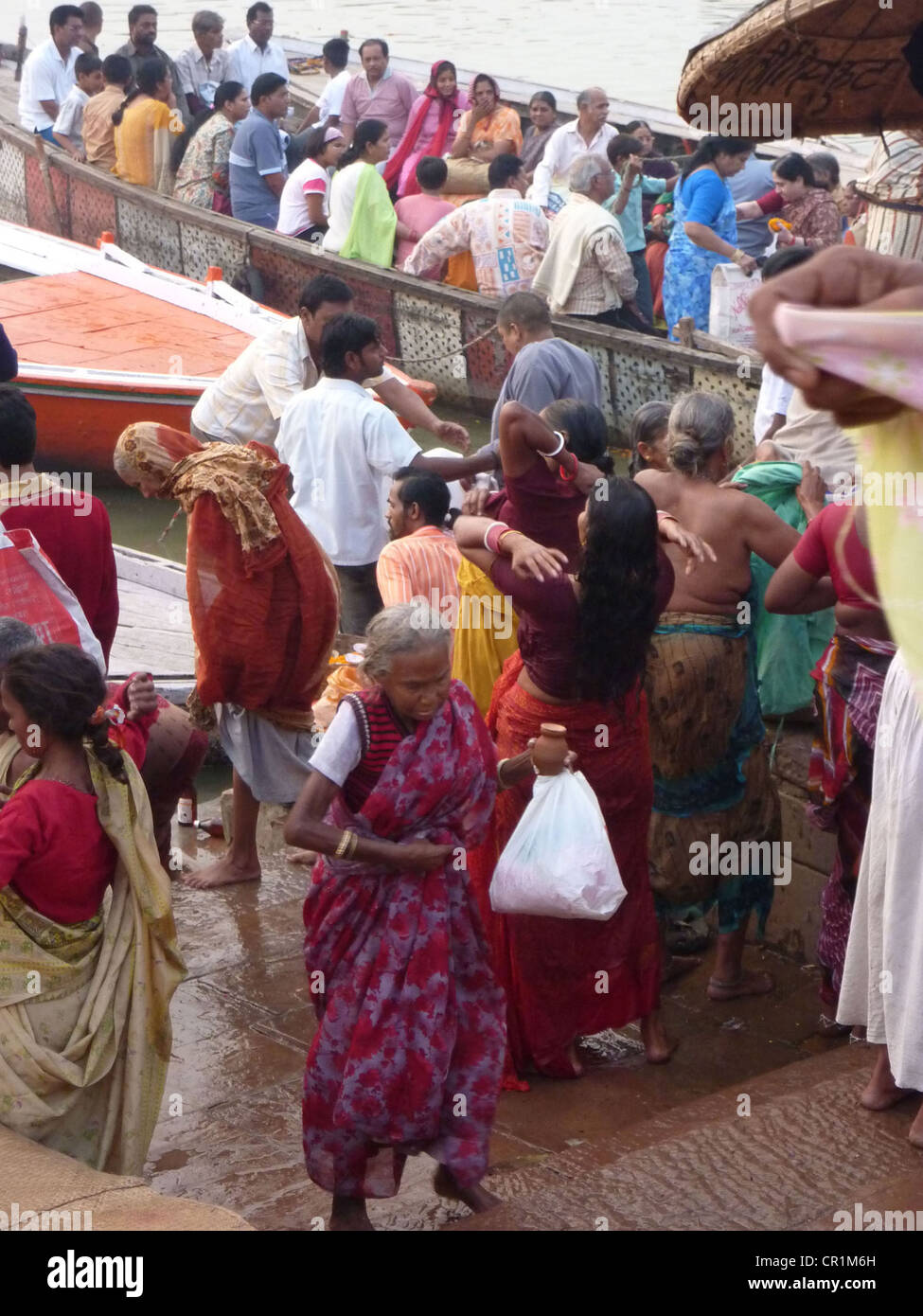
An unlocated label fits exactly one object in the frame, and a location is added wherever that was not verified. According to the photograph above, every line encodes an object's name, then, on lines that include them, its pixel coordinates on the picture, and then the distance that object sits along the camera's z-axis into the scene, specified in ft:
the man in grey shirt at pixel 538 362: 19.56
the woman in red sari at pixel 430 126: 43.04
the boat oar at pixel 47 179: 49.24
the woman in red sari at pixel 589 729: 12.98
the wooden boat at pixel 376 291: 35.12
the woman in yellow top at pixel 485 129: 42.04
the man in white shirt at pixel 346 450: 18.88
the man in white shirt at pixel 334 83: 46.75
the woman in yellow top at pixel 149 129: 42.65
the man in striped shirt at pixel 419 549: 16.15
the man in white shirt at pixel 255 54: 48.37
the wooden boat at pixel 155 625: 22.91
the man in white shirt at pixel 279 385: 19.62
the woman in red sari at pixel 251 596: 16.43
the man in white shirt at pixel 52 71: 47.37
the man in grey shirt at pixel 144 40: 45.70
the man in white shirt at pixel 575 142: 39.63
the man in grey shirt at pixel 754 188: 36.04
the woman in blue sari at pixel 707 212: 32.35
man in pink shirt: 44.98
